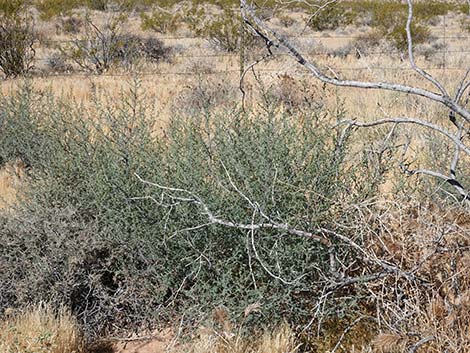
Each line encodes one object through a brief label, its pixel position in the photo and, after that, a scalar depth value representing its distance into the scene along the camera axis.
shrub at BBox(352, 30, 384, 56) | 21.34
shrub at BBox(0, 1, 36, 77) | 14.74
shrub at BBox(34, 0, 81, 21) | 28.45
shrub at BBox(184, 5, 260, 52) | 19.05
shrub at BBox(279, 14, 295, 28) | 27.21
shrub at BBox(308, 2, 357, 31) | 26.14
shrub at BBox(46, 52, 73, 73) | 16.07
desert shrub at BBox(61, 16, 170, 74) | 15.80
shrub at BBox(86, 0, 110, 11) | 23.70
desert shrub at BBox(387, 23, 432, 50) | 20.58
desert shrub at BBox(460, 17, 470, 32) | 26.18
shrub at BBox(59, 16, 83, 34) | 26.77
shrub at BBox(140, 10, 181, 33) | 24.30
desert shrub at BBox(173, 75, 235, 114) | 9.54
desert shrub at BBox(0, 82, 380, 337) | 3.92
